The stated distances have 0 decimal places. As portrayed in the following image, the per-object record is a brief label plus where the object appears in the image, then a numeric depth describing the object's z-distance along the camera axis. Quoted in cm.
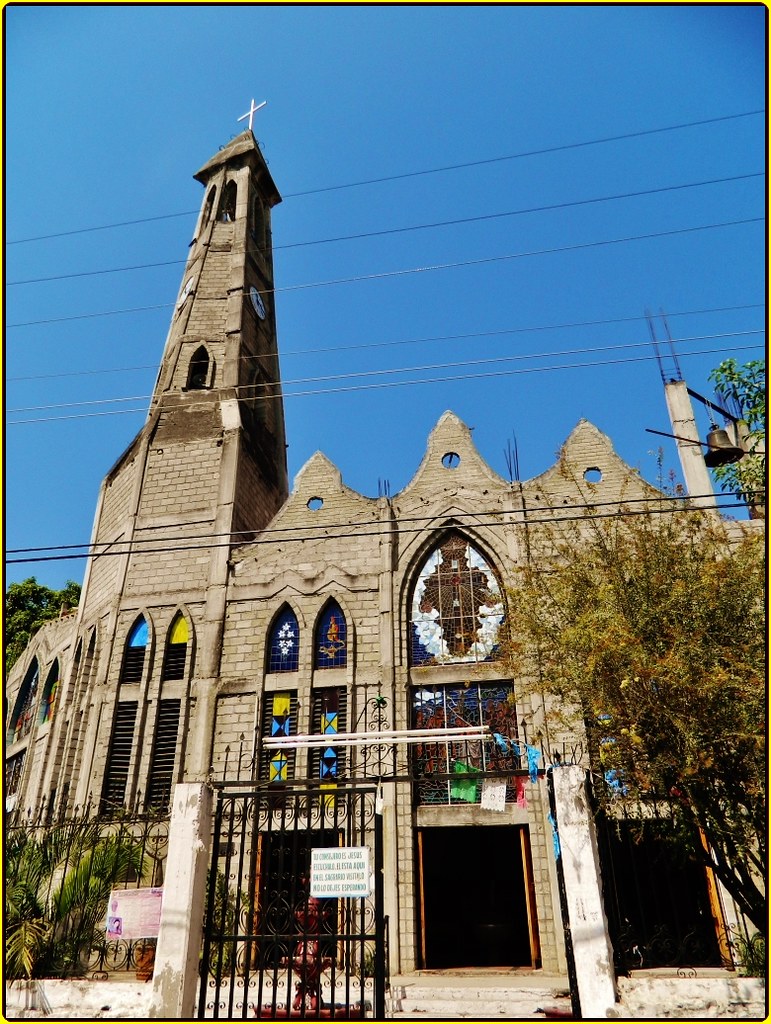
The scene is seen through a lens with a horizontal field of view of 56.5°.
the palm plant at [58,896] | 1095
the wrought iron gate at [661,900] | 1075
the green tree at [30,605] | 3139
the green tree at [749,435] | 1280
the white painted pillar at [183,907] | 834
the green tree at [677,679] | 934
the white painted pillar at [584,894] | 791
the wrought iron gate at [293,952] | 806
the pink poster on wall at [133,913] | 941
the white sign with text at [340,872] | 855
